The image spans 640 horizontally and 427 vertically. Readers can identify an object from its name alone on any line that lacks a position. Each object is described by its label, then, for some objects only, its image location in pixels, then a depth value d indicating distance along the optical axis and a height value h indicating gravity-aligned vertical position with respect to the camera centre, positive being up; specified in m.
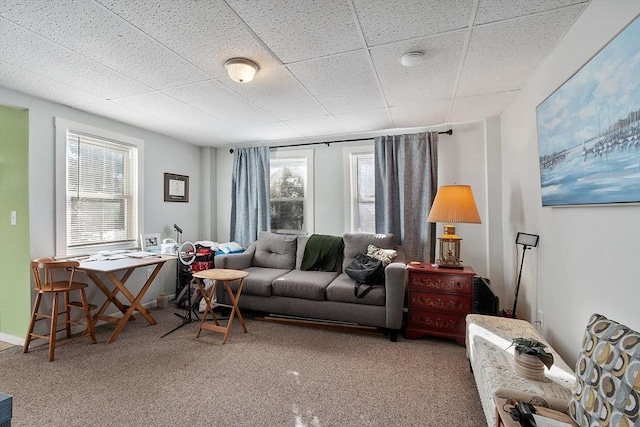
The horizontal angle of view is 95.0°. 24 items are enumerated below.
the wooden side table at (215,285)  2.75 -0.70
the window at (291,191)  4.22 +0.38
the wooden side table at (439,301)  2.71 -0.81
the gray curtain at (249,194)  4.30 +0.35
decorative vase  1.39 -0.73
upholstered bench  1.28 -0.78
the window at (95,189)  2.90 +0.34
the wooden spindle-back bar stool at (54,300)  2.42 -0.70
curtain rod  3.55 +1.04
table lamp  2.72 +0.01
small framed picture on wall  4.03 +0.44
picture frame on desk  3.62 -0.30
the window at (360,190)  3.93 +0.35
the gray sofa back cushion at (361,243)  3.44 -0.31
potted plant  1.39 -0.70
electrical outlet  2.17 -0.79
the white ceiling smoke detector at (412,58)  1.95 +1.07
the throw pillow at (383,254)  3.05 -0.41
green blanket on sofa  3.61 -0.46
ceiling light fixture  2.02 +1.05
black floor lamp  2.25 -0.21
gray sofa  2.81 -0.71
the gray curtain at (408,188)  3.51 +0.34
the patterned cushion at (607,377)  0.92 -0.57
